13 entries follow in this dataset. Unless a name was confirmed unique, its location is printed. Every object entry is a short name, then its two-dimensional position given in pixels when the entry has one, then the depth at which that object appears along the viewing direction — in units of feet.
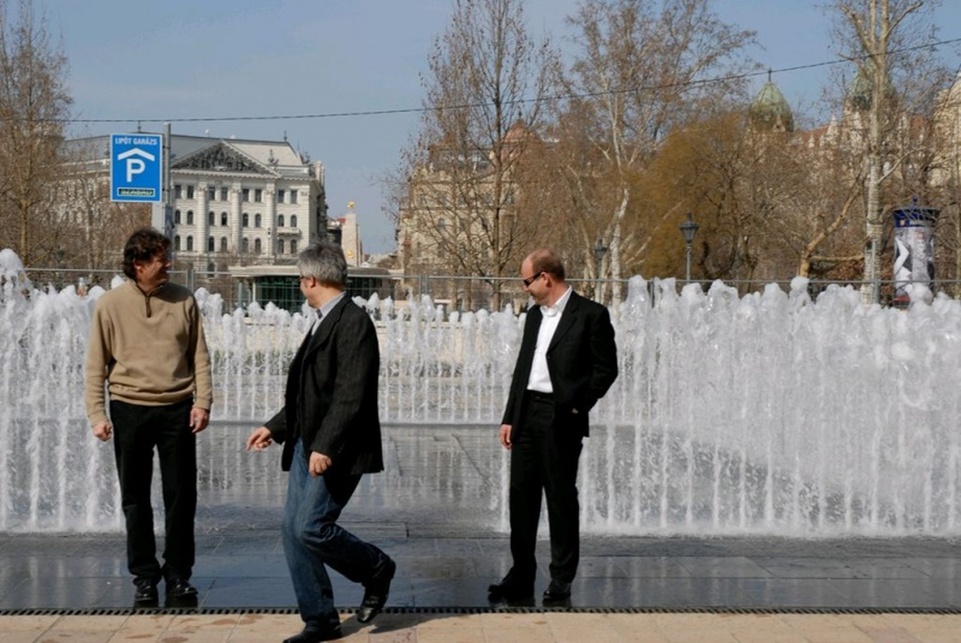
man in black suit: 19.51
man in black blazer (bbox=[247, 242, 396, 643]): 17.10
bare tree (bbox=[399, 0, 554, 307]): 94.63
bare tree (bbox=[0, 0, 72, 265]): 99.76
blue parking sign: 48.55
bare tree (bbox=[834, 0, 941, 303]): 96.22
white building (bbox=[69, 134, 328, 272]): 469.98
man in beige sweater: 19.02
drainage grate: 18.90
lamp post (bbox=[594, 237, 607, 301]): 119.55
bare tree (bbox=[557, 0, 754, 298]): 133.18
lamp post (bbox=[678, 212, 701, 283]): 98.58
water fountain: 28.27
